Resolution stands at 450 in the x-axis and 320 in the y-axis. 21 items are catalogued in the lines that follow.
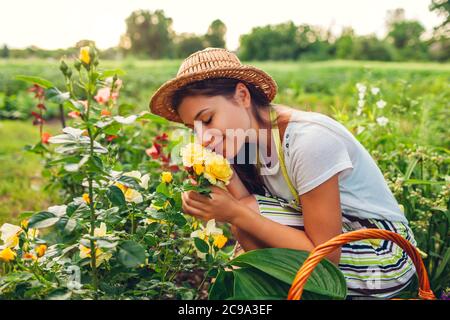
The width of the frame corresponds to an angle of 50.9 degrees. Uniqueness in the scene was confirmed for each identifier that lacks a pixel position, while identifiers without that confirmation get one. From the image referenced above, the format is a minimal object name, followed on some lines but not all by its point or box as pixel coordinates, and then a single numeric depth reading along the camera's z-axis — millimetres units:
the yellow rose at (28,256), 1137
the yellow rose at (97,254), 1133
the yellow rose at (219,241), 1254
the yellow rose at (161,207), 1226
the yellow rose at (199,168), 1153
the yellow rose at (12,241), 1147
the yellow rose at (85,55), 949
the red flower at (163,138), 2073
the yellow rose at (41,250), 1275
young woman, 1331
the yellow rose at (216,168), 1163
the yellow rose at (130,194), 1244
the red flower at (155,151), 1981
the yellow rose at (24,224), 1185
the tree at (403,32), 35031
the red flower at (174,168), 1957
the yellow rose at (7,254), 1087
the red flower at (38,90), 2186
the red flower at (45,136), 2135
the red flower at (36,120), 2194
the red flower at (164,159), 1983
